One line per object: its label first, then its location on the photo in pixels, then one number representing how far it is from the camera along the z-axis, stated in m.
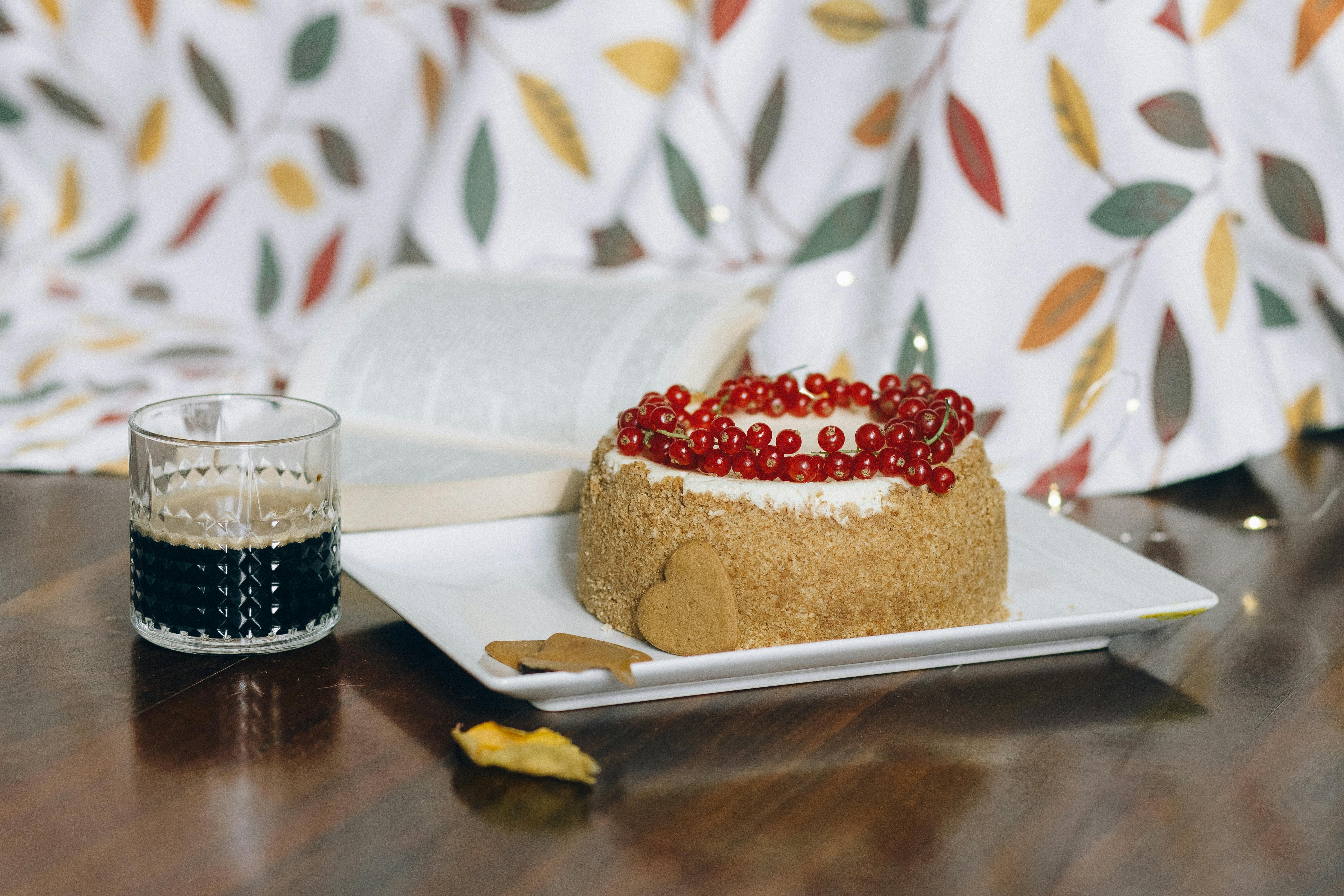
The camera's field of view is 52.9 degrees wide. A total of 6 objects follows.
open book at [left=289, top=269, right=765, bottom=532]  1.19
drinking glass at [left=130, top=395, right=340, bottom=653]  0.79
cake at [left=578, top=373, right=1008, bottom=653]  0.80
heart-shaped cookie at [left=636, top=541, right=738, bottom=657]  0.79
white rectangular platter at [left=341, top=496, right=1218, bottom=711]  0.74
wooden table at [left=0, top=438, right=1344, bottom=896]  0.60
